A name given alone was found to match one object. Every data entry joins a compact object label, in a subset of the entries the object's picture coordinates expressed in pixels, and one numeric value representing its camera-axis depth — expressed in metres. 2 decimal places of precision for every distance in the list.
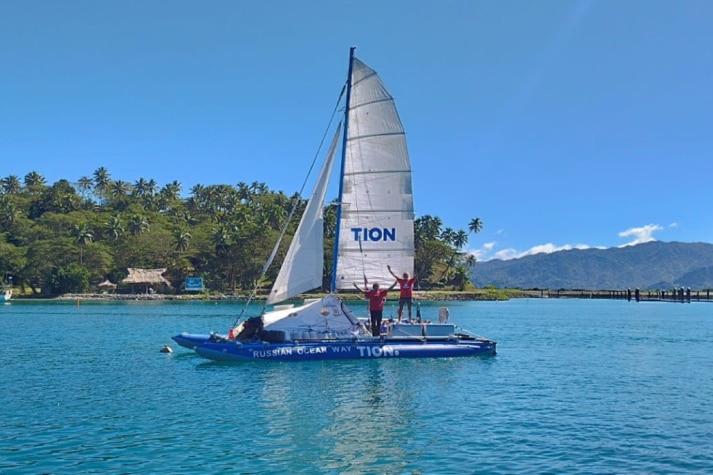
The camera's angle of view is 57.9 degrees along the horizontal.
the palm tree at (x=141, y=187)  172.06
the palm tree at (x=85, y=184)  168.50
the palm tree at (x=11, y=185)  161.73
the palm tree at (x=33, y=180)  163.94
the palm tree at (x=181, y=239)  121.38
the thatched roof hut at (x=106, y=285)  111.56
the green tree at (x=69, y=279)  105.19
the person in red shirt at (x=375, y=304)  28.67
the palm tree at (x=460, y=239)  164.94
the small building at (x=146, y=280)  110.94
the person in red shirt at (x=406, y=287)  29.33
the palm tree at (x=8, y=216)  127.31
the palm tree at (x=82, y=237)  112.38
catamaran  28.45
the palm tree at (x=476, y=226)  178.12
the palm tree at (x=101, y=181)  168.25
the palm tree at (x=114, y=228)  121.00
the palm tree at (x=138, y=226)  124.75
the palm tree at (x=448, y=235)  163.38
